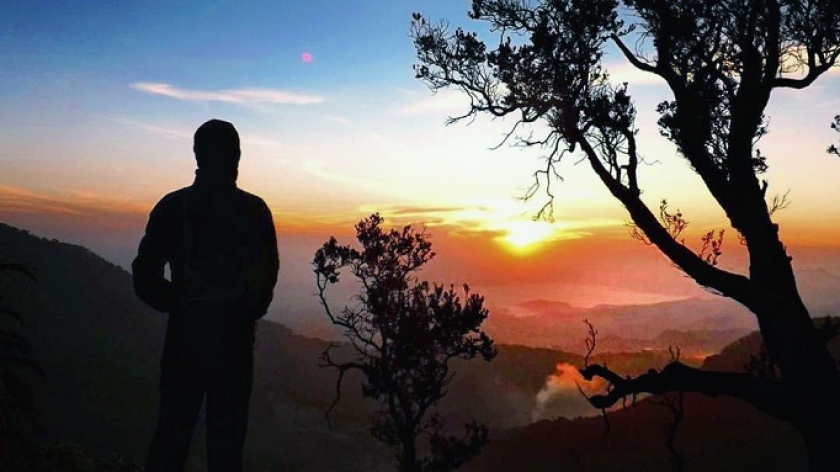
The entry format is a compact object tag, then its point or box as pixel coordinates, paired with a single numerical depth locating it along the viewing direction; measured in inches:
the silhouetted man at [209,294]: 250.4
